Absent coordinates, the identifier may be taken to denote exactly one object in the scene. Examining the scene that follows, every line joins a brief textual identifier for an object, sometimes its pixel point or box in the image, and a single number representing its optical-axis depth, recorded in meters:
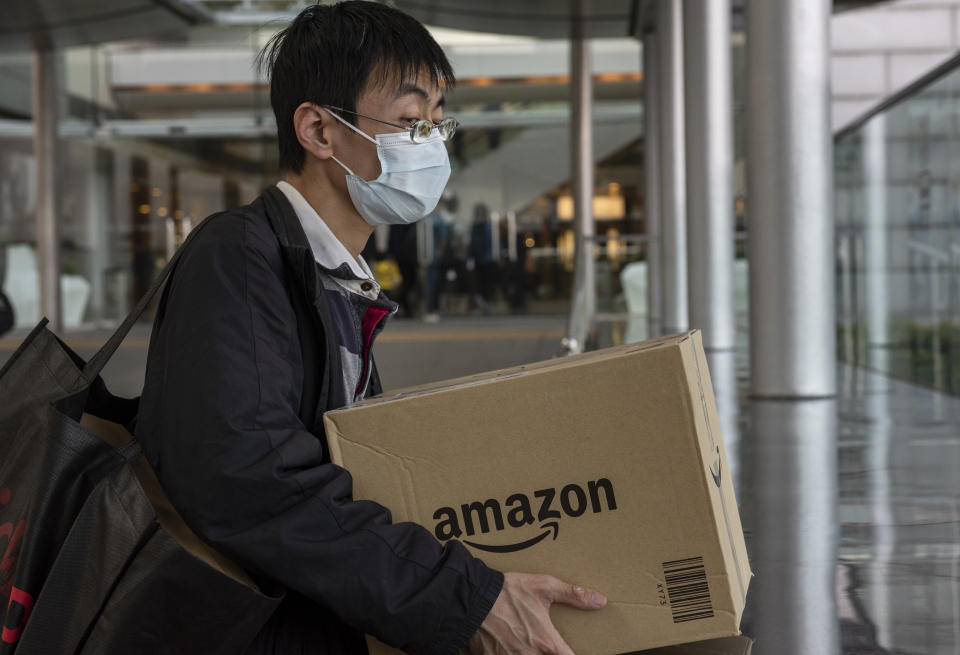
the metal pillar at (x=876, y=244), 9.75
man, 1.45
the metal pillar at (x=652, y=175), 15.18
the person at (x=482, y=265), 18.80
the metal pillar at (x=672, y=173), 14.35
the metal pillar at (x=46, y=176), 18.62
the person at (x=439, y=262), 18.73
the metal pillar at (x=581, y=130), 17.75
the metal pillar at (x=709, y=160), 10.97
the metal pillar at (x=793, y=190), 6.98
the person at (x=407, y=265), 18.34
